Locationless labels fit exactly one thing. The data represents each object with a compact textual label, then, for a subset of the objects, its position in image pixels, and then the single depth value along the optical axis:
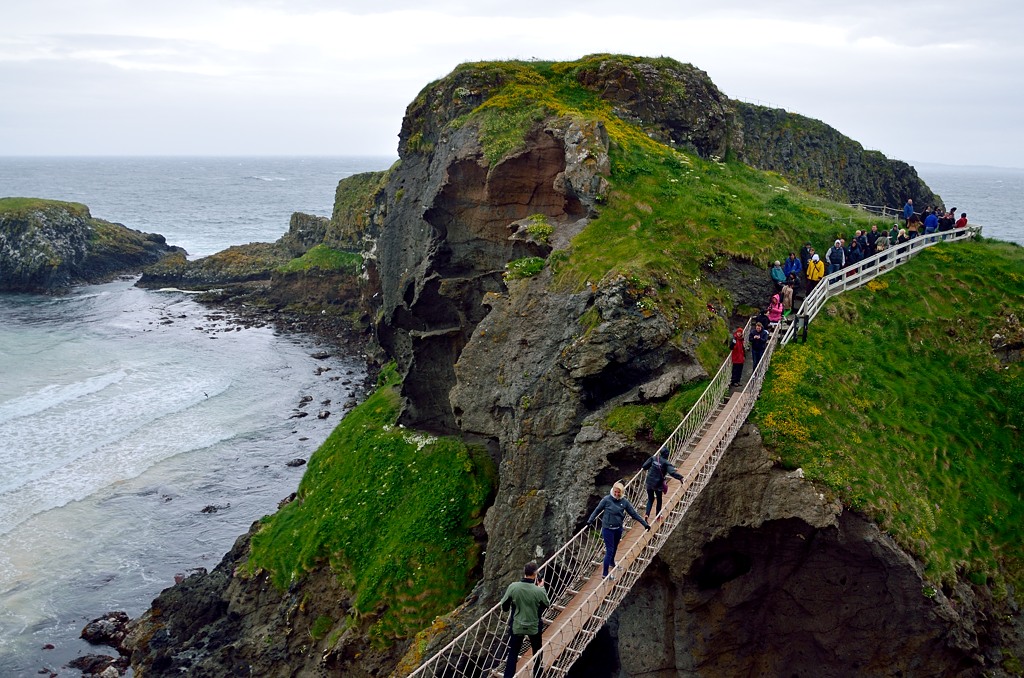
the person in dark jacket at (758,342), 19.82
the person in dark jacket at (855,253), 25.62
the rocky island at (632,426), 17.30
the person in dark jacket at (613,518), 14.11
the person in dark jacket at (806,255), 25.28
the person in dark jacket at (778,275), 24.17
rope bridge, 13.52
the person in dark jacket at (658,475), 15.14
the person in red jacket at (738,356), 19.33
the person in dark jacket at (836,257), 24.83
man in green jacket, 12.55
